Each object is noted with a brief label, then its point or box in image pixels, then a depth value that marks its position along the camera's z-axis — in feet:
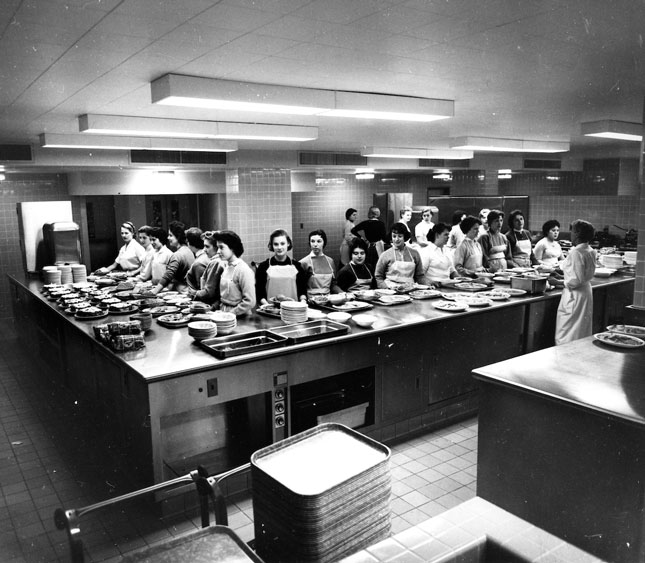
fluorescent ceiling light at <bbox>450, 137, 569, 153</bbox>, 26.09
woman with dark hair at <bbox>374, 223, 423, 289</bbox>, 22.03
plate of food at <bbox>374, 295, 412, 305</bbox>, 18.49
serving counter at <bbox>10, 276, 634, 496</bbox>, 12.40
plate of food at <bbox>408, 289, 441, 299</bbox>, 19.51
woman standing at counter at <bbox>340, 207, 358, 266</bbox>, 34.99
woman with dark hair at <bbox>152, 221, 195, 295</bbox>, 23.15
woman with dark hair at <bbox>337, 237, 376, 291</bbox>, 21.71
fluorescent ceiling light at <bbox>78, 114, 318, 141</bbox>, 17.47
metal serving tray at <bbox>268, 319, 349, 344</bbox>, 14.03
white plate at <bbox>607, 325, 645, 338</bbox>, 12.58
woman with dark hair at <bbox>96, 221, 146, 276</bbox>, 28.63
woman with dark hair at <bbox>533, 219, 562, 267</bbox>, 28.12
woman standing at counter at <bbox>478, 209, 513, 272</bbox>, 26.96
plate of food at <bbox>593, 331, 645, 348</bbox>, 11.32
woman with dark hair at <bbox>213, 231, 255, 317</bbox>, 17.01
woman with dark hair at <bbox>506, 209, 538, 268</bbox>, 28.35
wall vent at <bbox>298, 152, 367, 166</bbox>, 31.75
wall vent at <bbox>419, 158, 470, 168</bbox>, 39.58
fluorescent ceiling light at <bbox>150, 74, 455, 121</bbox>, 11.96
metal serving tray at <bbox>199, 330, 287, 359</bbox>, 12.82
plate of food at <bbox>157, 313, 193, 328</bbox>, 15.90
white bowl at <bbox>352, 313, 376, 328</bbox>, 15.21
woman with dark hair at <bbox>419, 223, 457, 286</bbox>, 23.43
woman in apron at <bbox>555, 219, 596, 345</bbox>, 19.71
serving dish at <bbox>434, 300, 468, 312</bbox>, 17.34
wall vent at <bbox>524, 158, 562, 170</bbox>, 39.73
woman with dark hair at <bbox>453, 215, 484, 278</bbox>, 25.22
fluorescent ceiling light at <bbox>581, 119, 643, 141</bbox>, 20.17
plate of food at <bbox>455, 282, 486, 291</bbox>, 21.20
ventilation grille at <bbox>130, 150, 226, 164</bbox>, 27.66
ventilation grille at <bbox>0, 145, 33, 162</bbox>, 24.40
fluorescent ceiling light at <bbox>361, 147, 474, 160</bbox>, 30.55
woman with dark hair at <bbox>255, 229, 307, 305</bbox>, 19.52
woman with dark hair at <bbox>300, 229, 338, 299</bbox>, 20.97
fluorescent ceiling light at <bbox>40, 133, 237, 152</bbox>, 21.67
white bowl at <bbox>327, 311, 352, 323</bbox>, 15.64
